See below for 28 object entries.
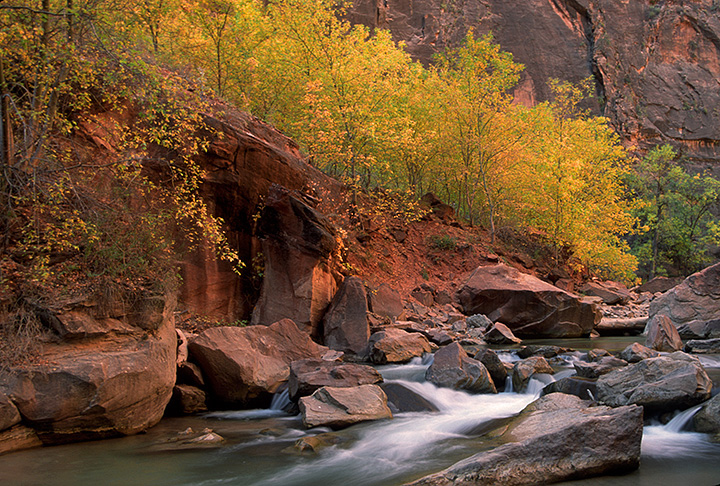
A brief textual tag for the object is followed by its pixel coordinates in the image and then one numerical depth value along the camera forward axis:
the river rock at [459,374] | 9.56
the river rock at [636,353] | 10.45
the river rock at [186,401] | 8.58
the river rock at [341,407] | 7.67
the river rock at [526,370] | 9.66
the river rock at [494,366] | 10.05
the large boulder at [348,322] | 12.98
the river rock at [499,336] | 16.14
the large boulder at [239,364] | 9.11
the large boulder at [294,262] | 13.45
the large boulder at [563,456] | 4.84
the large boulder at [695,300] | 16.73
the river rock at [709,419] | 6.36
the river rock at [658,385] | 6.90
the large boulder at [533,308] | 17.97
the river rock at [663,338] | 12.00
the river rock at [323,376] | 8.75
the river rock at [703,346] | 12.25
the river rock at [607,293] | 25.08
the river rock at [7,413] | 6.09
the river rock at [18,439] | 6.18
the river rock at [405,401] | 8.73
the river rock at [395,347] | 12.05
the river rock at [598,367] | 9.12
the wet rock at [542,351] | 12.38
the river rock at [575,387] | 8.08
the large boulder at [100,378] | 6.41
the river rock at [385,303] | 16.08
